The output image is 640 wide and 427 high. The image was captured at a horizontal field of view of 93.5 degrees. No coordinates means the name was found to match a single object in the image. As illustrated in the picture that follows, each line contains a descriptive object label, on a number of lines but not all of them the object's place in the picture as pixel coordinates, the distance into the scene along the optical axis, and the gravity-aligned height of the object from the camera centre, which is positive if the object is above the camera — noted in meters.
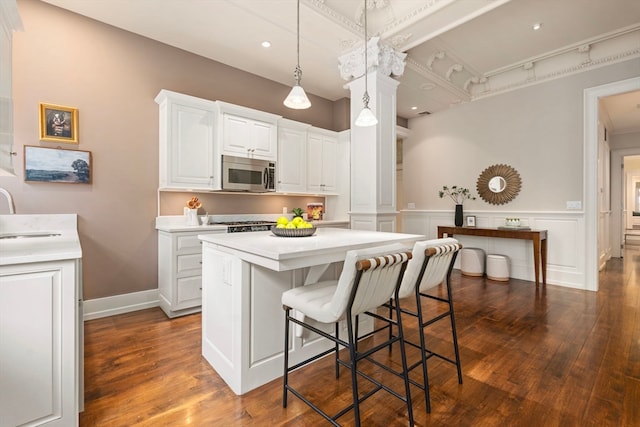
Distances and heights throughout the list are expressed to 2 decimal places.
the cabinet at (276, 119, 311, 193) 4.30 +0.83
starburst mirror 4.76 +0.48
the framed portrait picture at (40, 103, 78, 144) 2.86 +0.88
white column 3.49 +0.83
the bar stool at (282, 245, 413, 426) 1.36 -0.42
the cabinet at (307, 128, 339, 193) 4.67 +0.85
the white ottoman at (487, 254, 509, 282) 4.53 -0.82
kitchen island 1.71 -0.52
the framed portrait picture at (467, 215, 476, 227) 5.05 -0.12
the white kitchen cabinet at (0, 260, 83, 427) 1.24 -0.56
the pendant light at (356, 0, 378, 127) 2.51 +0.80
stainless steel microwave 3.70 +0.51
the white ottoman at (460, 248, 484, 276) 4.81 -0.78
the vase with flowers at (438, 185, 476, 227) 5.07 +0.33
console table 4.15 -0.32
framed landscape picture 2.80 +0.47
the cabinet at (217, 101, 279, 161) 3.68 +1.05
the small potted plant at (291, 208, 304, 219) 2.38 +0.01
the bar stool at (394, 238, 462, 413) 1.70 -0.35
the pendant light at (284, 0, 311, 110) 2.25 +0.88
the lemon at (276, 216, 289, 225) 2.24 -0.06
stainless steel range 3.50 -0.15
